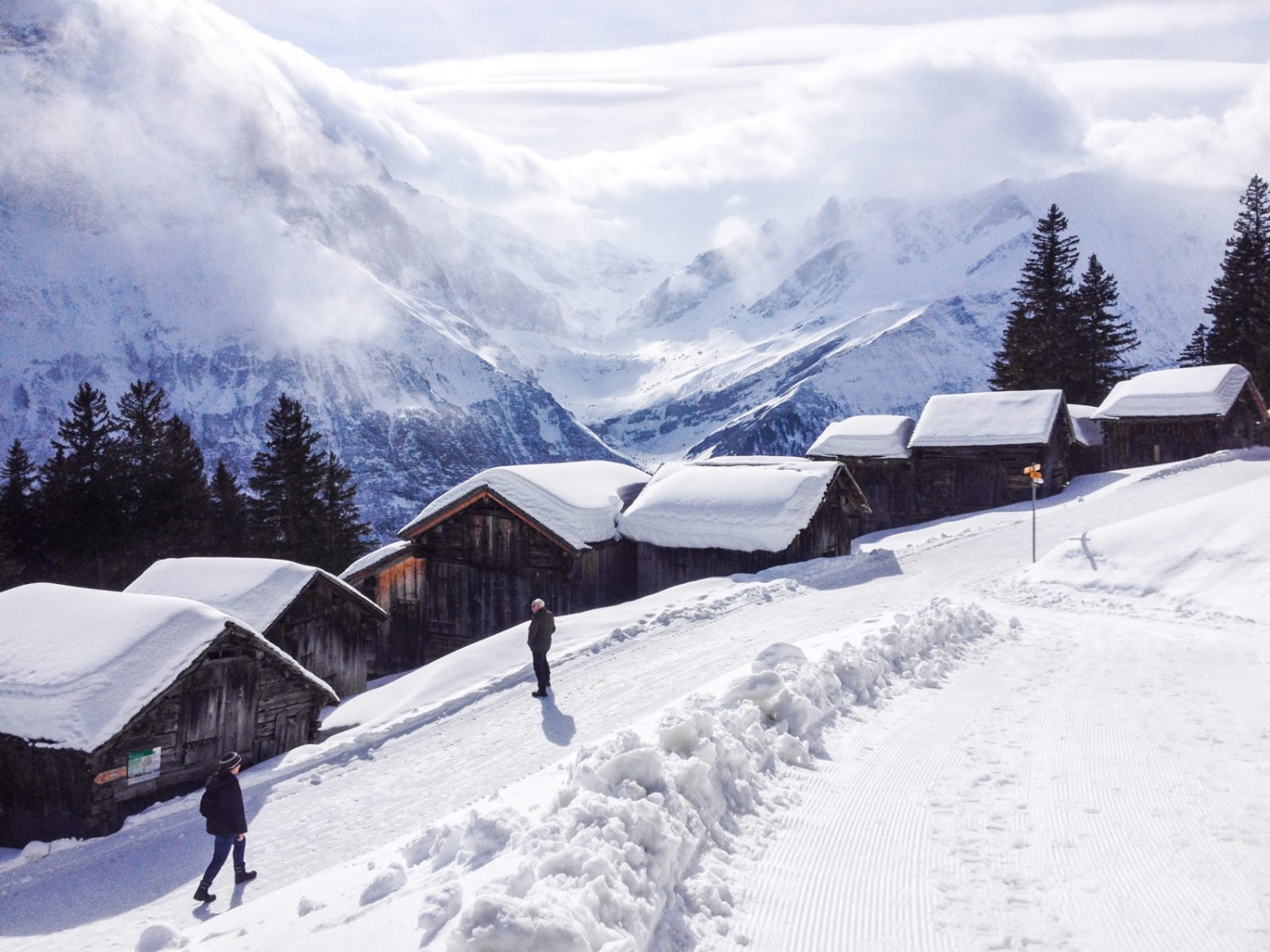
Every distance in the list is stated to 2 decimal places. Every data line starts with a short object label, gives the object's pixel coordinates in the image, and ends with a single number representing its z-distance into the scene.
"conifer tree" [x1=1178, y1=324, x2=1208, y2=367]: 62.56
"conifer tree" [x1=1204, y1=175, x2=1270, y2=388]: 56.31
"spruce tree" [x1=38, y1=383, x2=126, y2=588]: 41.03
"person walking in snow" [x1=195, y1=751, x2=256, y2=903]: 10.39
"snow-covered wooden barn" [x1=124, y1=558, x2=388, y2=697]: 21.52
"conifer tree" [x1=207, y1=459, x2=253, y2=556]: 45.78
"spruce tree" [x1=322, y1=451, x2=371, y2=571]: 45.75
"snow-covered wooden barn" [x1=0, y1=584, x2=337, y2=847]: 14.08
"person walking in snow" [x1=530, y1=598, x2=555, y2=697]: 15.16
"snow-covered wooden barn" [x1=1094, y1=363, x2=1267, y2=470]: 41.78
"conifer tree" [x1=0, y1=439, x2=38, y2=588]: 40.06
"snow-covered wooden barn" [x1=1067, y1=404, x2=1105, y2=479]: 42.88
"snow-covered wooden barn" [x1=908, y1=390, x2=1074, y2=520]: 37.94
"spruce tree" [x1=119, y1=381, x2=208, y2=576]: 42.56
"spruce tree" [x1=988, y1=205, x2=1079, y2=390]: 58.31
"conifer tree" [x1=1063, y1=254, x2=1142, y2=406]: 58.59
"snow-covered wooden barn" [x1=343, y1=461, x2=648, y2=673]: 26.75
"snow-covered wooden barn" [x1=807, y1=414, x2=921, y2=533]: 40.69
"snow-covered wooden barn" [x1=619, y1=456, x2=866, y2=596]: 25.72
